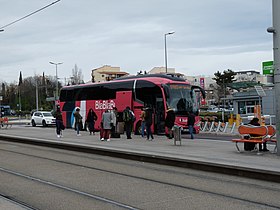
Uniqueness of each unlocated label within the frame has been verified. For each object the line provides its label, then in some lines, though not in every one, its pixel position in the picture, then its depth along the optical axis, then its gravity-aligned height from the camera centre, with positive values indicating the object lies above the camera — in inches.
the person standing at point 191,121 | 931.3 -26.6
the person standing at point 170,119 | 825.4 -18.0
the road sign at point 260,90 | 917.4 +38.2
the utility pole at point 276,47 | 577.0 +81.6
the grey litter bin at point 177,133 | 731.7 -40.1
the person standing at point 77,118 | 1013.6 -17.0
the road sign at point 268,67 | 590.9 +55.7
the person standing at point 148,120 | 863.7 -19.9
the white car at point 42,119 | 1766.4 -28.8
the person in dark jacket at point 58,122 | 963.3 -23.0
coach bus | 1023.6 +34.4
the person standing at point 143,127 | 952.0 -37.5
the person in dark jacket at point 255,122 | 647.1 -20.9
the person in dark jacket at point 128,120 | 904.9 -20.0
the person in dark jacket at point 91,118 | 1013.3 -16.2
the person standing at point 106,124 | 849.5 -26.1
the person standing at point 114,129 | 907.4 -39.5
